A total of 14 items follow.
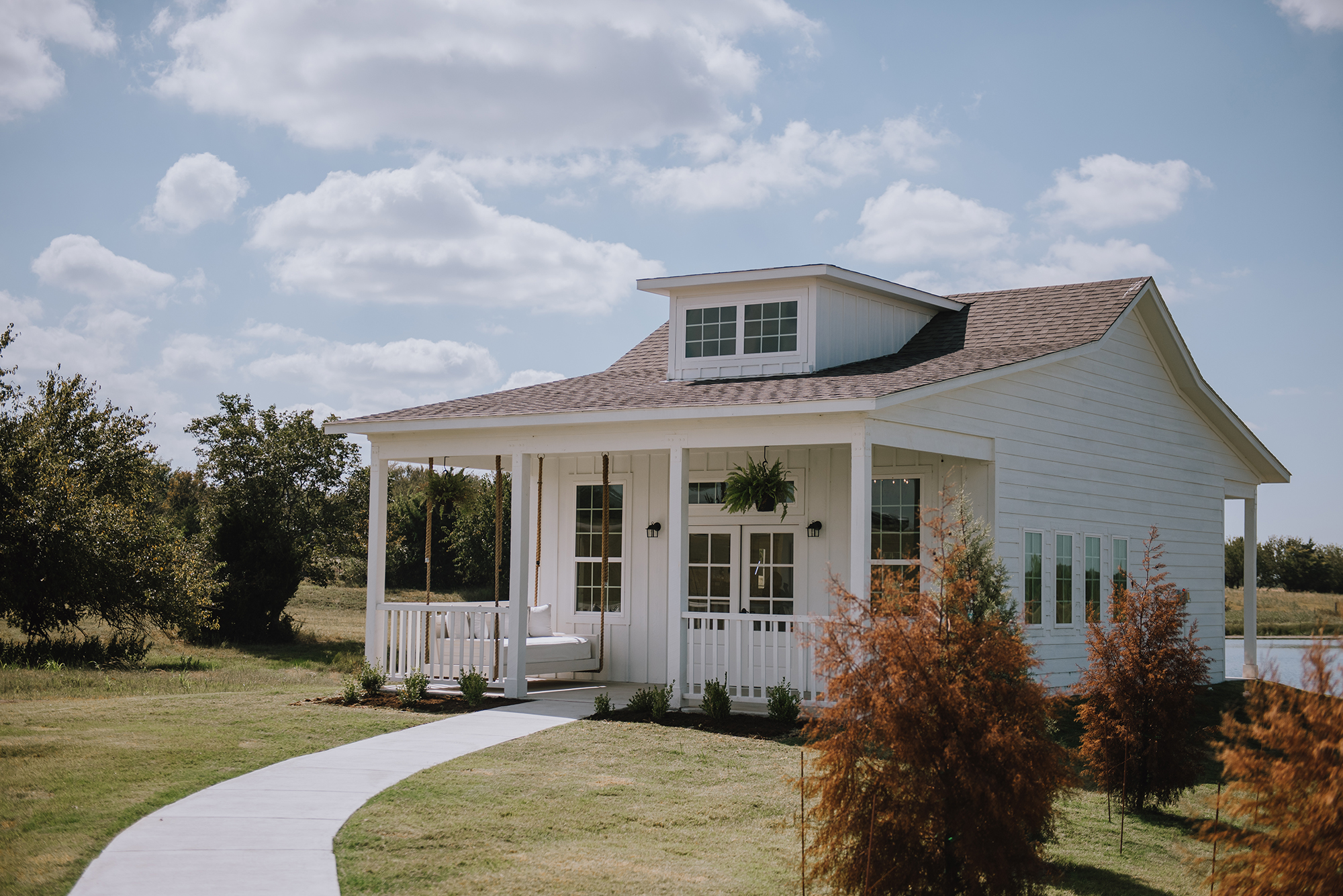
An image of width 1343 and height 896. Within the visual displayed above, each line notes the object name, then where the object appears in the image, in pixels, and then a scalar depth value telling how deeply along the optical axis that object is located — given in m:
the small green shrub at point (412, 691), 12.92
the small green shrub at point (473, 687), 13.01
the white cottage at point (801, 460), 12.62
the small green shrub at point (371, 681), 13.53
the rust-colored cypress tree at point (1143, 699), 8.80
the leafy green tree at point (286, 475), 30.72
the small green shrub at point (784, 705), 11.71
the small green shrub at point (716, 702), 11.90
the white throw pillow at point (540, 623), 15.74
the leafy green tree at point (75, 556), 18.77
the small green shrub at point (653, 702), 12.01
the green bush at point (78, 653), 18.38
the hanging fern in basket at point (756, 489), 13.31
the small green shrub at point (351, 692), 13.23
